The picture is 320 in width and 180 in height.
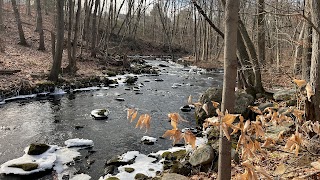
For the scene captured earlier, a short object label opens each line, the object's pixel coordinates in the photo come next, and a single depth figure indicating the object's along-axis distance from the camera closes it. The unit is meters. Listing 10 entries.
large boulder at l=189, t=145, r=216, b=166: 6.27
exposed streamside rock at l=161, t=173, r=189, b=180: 5.60
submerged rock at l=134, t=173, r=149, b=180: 6.28
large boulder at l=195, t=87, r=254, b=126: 9.70
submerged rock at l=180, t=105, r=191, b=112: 12.51
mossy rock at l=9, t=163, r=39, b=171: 6.55
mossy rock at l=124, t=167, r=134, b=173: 6.68
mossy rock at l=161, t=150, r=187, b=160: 7.25
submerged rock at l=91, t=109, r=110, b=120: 11.08
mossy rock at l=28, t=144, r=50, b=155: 7.31
